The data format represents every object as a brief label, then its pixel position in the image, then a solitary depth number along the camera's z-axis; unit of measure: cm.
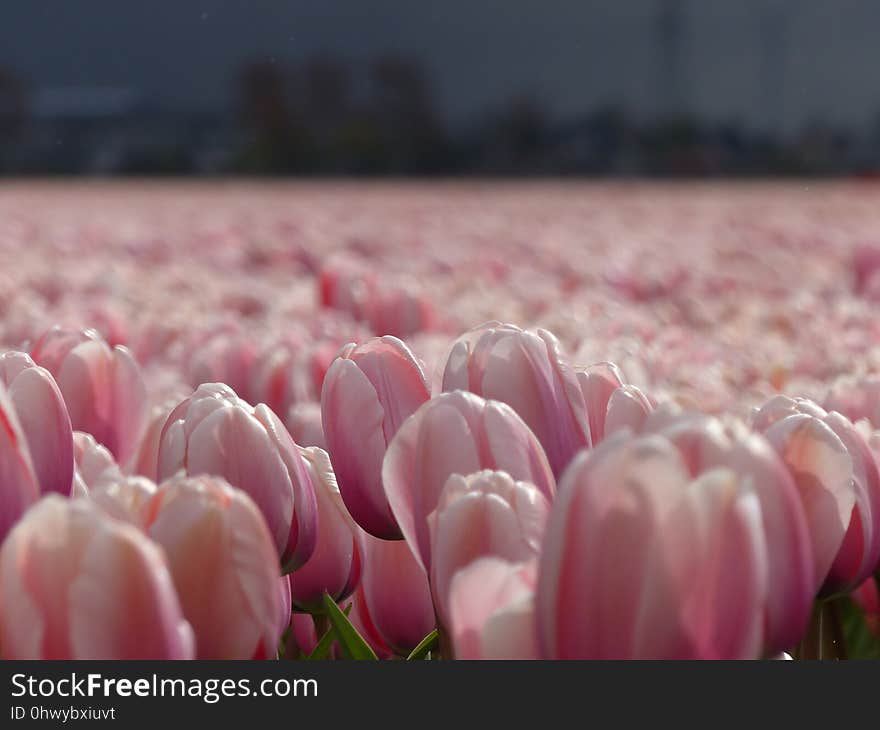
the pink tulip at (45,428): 205
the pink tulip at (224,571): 195
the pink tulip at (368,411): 208
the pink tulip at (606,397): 207
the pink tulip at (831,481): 201
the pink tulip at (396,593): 212
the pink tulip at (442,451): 201
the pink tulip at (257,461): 204
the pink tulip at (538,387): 207
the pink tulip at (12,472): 199
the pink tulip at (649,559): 190
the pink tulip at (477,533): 197
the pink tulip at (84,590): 191
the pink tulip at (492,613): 193
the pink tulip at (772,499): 193
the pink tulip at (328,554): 209
